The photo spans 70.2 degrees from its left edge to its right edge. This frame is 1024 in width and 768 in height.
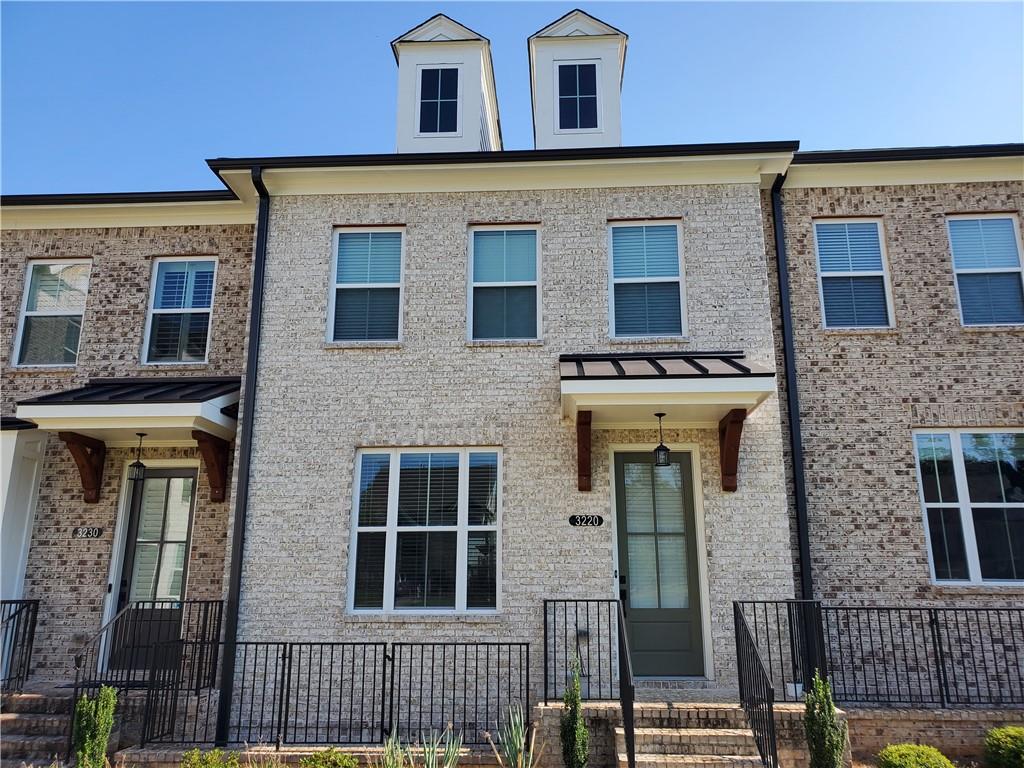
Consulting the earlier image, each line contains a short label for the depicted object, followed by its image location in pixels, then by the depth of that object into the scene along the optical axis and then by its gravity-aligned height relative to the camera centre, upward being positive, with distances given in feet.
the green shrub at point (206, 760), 19.25 -4.90
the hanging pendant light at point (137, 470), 30.45 +4.12
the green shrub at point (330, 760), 19.43 -4.92
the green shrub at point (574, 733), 20.36 -4.37
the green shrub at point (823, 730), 19.67 -4.15
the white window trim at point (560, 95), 36.14 +23.03
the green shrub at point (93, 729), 21.40 -4.51
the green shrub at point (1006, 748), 21.34 -4.98
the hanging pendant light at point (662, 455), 26.53 +4.19
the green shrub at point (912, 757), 20.06 -4.97
